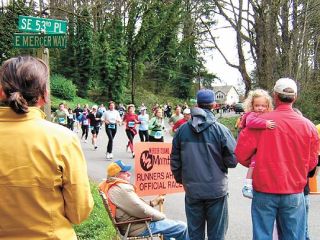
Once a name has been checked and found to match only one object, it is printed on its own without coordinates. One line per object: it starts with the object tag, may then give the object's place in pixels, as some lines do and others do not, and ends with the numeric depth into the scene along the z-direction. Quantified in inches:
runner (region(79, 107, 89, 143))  639.1
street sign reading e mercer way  169.5
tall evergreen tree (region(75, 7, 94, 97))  1527.7
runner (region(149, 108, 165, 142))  406.4
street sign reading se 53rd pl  173.8
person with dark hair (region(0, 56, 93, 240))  67.5
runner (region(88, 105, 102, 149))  559.8
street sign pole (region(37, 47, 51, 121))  172.1
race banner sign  196.8
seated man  149.3
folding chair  149.8
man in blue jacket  134.9
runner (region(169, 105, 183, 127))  383.8
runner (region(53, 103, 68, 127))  565.0
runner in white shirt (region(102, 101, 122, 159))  448.6
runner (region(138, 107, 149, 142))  468.9
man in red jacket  119.5
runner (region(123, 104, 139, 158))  464.9
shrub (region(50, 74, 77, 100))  1314.8
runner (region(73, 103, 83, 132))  844.9
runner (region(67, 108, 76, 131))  711.2
